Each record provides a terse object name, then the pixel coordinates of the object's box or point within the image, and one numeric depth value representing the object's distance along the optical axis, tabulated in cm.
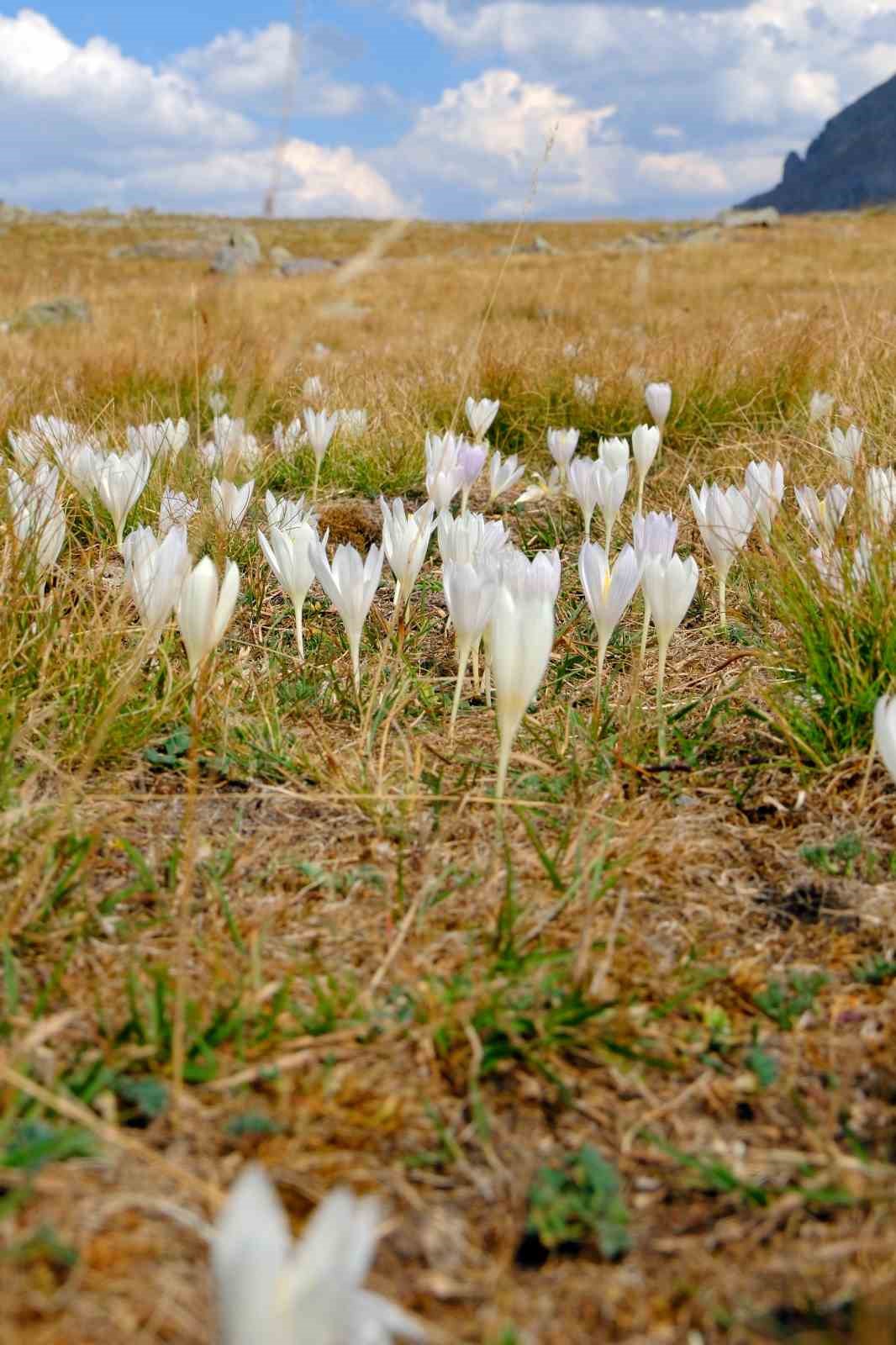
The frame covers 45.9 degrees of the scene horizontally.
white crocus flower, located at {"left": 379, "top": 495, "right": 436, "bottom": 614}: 228
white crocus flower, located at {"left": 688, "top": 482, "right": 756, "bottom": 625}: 242
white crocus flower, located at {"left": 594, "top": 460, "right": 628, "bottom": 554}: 277
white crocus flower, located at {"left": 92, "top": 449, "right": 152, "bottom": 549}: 259
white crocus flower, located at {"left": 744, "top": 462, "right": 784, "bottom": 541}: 246
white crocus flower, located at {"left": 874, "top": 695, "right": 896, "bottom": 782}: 153
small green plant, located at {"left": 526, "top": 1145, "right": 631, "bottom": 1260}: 111
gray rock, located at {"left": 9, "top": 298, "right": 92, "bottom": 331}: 1025
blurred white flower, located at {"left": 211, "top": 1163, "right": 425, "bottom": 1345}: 78
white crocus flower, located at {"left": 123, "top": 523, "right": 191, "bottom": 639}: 201
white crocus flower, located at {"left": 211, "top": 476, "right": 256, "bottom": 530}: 257
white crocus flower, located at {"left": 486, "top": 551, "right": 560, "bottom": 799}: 158
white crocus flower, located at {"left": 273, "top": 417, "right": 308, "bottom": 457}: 396
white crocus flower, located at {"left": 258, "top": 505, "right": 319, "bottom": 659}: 225
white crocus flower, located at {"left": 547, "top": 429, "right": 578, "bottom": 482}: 338
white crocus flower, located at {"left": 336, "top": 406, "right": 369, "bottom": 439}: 413
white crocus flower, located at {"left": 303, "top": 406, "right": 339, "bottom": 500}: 351
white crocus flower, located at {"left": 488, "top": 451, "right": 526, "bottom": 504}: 325
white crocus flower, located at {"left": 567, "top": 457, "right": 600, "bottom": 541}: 288
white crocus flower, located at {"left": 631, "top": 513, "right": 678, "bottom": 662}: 210
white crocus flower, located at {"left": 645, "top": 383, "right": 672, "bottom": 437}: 364
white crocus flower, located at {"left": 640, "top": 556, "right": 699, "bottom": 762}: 203
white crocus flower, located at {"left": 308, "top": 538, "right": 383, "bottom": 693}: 211
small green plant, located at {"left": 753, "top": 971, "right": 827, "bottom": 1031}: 144
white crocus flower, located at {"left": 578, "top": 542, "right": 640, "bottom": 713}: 201
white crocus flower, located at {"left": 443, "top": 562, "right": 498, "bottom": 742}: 192
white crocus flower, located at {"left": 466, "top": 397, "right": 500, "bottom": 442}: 359
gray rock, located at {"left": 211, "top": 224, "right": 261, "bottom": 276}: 2579
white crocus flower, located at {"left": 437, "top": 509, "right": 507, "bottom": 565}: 223
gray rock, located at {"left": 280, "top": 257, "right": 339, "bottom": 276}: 2625
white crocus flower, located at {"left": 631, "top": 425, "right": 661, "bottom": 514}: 315
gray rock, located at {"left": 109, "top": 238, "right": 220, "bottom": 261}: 3394
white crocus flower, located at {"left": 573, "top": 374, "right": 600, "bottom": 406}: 447
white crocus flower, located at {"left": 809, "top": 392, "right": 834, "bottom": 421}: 363
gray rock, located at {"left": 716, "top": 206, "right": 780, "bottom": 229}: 4088
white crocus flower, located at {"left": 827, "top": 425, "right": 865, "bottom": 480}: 288
